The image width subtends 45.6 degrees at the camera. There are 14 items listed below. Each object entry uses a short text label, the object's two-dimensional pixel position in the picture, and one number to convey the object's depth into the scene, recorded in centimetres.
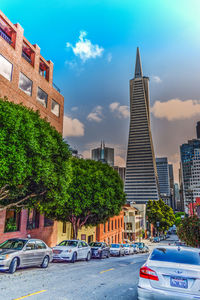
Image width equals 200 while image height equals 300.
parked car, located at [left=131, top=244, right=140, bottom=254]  3215
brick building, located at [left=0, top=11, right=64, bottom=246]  2039
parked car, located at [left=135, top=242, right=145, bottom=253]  3557
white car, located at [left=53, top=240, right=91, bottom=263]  1412
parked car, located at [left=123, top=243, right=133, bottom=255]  2826
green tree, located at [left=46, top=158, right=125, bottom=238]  2181
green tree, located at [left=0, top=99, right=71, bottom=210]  1123
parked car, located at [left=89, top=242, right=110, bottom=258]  1905
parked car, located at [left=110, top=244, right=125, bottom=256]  2492
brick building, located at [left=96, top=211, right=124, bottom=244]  3978
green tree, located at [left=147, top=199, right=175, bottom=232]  7288
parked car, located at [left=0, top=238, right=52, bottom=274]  967
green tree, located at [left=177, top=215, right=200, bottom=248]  1609
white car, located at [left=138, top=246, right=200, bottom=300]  486
